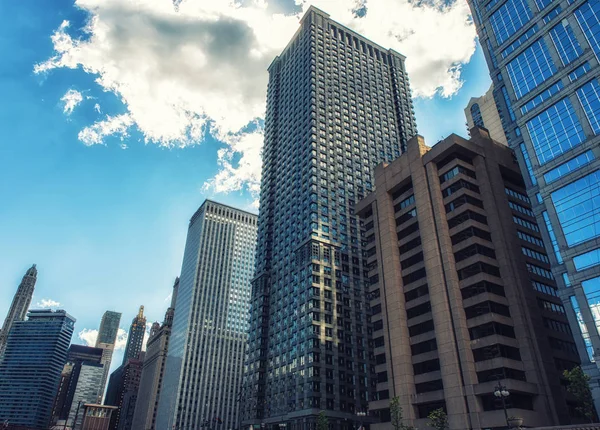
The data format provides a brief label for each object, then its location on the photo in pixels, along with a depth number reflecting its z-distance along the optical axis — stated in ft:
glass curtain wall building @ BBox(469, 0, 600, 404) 210.18
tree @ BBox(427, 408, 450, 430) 209.95
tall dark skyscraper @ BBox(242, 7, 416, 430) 351.25
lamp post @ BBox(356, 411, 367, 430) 327.39
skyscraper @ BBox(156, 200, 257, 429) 621.60
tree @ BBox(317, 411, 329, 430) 269.48
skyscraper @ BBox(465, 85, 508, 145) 505.33
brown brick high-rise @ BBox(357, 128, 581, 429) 228.02
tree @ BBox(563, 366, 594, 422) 189.78
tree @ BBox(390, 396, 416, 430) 229.66
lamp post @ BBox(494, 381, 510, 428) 148.10
